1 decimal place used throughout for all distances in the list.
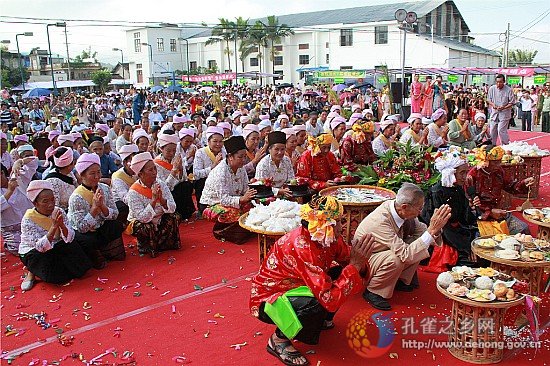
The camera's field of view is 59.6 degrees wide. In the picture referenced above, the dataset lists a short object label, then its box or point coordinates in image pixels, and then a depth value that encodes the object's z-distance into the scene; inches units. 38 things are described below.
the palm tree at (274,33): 1727.4
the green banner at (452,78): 1106.1
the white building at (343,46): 1402.6
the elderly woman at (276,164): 255.6
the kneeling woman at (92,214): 212.4
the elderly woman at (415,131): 351.3
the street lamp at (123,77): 2012.2
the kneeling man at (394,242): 154.5
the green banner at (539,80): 936.3
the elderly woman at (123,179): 248.8
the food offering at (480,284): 128.4
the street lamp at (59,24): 662.5
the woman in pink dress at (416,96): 693.9
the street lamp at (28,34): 827.4
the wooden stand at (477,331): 128.9
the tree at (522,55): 2121.1
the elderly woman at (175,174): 276.7
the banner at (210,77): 1457.9
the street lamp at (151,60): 2024.5
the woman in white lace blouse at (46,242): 191.0
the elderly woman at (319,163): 259.4
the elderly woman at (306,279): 128.3
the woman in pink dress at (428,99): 679.7
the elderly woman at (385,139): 331.0
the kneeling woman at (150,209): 219.1
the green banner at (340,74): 1094.3
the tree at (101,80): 1903.3
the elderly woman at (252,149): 317.7
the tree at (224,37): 1870.7
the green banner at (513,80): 996.6
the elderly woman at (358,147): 307.4
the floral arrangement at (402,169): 249.6
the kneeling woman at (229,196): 239.5
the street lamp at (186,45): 2108.4
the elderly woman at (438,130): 358.3
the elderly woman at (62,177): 226.8
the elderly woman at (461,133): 381.1
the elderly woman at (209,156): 293.6
